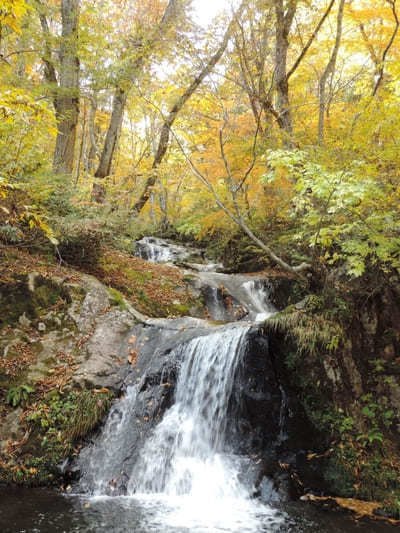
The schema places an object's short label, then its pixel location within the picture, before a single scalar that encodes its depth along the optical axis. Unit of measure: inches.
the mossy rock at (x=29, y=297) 252.8
